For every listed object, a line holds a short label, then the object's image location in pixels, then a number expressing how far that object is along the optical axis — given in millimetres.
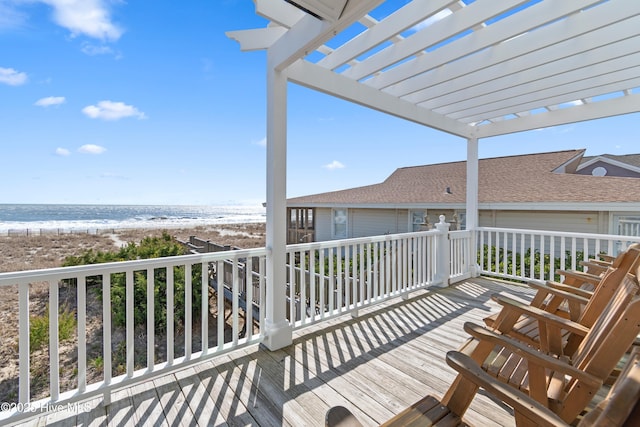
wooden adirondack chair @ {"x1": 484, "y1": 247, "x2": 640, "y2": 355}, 1618
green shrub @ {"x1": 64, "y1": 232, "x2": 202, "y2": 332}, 4926
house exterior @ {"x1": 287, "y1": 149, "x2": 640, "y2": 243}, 6473
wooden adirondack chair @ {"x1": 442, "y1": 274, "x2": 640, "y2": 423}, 1033
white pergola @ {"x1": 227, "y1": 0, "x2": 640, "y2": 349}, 2105
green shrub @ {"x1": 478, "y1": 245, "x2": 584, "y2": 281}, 4684
